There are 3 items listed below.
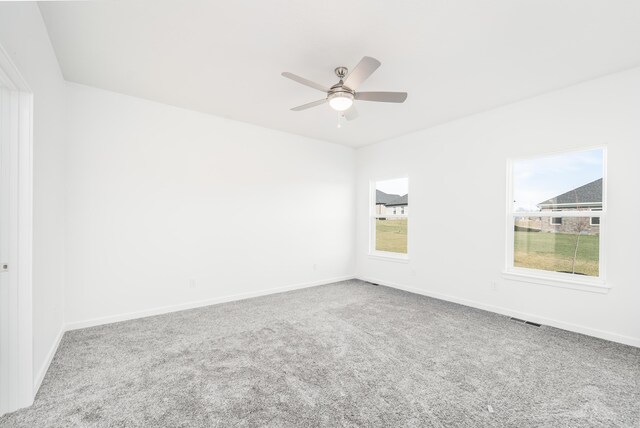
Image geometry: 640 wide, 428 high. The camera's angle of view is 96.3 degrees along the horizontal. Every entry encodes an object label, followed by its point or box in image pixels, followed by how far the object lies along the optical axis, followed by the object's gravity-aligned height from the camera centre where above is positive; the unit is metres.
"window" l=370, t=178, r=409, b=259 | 5.09 -0.13
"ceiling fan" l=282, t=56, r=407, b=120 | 2.26 +1.04
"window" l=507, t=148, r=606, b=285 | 3.11 -0.05
